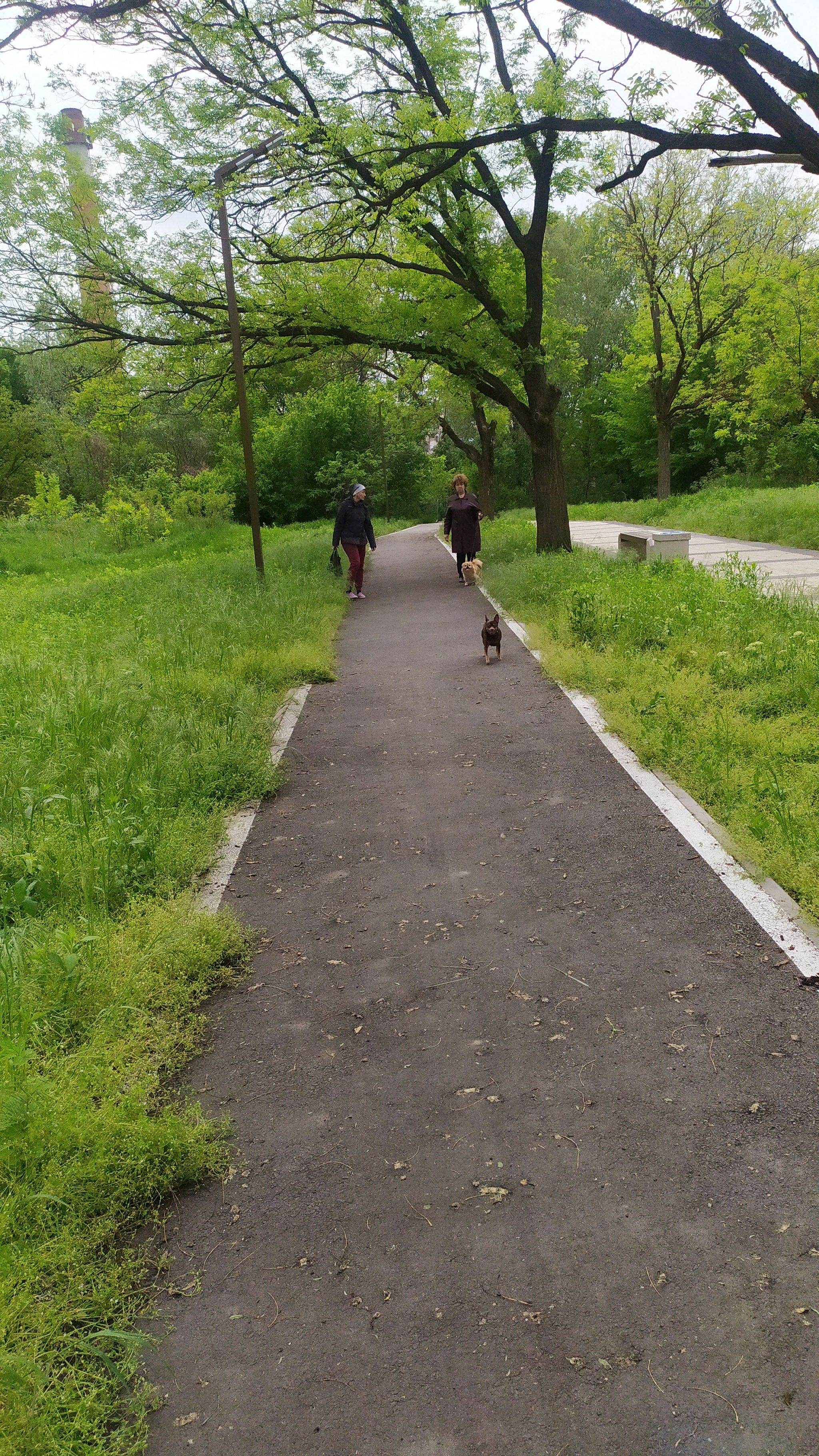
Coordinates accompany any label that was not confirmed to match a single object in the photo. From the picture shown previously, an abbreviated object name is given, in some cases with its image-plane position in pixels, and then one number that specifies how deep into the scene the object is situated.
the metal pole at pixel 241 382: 14.82
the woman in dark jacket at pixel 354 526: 15.34
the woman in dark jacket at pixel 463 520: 15.92
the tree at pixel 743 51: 7.09
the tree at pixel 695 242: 27.41
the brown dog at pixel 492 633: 9.80
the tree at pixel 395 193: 12.46
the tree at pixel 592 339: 42.72
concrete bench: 14.80
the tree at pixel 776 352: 24.75
